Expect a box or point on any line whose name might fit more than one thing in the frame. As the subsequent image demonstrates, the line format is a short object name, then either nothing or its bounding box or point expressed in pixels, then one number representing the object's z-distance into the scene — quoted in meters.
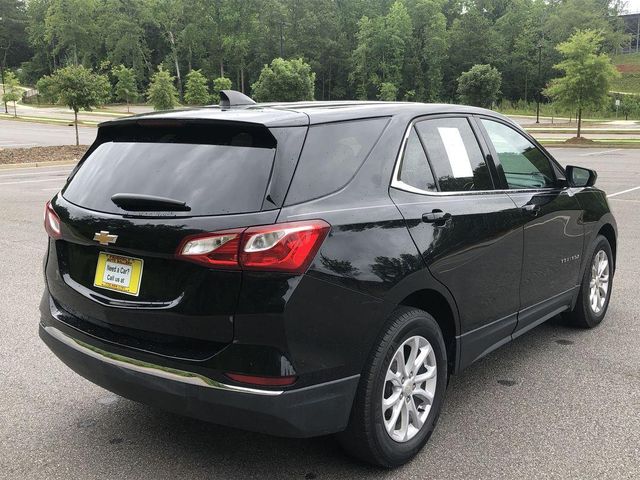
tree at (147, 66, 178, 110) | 42.94
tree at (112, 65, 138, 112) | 67.47
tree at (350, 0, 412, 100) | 97.56
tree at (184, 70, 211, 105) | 55.04
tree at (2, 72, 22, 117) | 54.06
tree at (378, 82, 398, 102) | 81.56
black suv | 2.47
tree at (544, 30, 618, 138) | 30.48
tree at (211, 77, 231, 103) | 57.87
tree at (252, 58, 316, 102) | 53.12
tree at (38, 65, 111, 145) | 25.48
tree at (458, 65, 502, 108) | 51.50
